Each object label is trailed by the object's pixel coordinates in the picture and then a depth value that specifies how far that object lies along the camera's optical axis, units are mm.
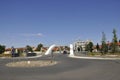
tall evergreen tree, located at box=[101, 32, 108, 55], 32823
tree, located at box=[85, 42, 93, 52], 49788
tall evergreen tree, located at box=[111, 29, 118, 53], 30323
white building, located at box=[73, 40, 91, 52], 75378
